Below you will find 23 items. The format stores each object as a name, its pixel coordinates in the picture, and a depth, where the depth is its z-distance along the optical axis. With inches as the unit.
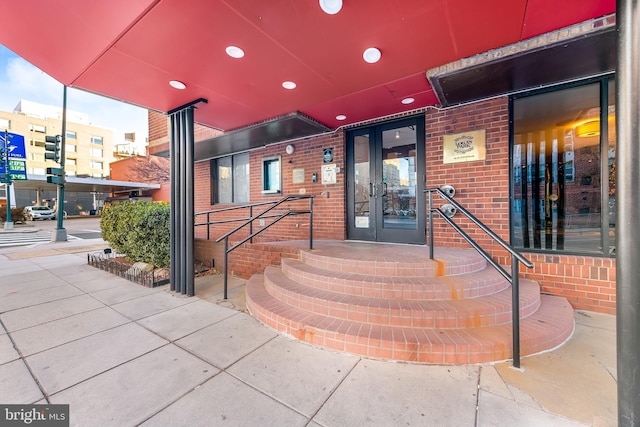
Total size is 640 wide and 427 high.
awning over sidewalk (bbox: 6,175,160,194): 772.0
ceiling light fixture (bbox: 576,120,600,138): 134.2
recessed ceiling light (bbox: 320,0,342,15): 82.7
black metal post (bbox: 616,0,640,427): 51.4
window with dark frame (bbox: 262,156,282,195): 248.4
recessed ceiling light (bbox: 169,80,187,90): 133.4
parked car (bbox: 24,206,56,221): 905.5
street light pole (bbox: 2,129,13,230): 523.8
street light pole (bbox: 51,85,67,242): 366.8
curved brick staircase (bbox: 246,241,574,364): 88.1
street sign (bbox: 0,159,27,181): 531.5
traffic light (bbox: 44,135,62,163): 359.9
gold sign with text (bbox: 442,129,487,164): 149.2
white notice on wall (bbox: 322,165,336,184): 207.9
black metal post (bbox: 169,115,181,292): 162.4
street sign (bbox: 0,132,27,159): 548.1
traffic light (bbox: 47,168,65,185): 360.8
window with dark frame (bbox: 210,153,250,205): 281.1
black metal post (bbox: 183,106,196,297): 156.5
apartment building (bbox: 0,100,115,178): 1375.5
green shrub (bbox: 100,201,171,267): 192.7
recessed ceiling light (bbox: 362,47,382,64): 107.7
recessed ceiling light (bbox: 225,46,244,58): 107.0
